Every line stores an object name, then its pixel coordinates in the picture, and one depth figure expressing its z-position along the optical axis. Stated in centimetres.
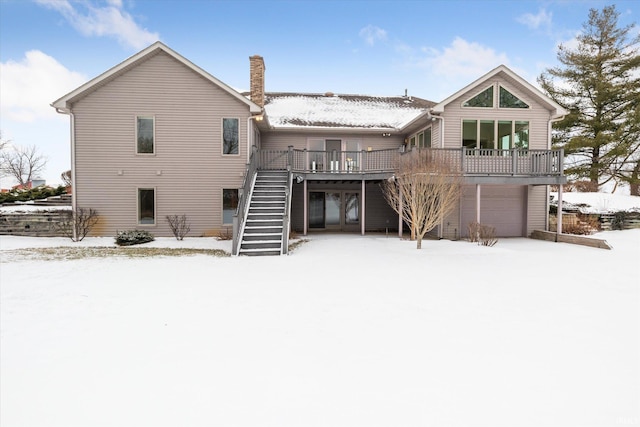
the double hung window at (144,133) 1554
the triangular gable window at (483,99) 1600
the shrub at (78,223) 1472
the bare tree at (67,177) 2839
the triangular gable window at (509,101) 1611
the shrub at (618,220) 1755
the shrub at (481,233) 1384
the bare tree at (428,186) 1280
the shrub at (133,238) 1350
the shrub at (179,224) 1532
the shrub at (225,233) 1506
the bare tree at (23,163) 4634
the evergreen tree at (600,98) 2334
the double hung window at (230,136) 1580
